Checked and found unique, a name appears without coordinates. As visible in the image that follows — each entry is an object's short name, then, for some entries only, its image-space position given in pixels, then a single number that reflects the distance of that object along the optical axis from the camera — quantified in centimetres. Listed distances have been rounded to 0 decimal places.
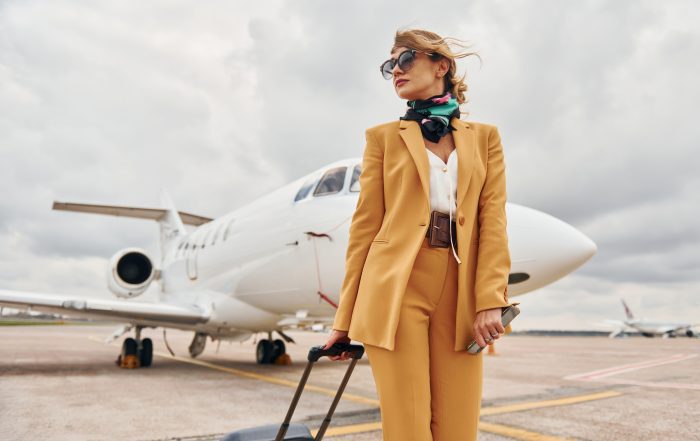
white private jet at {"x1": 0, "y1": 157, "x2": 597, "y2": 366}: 489
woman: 178
